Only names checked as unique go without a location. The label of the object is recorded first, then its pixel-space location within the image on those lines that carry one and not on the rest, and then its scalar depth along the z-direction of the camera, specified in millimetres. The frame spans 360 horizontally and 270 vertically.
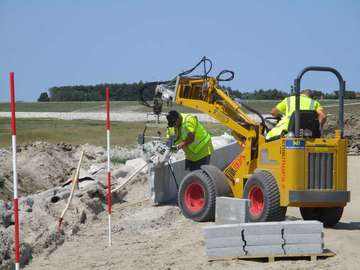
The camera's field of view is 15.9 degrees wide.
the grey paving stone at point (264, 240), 14339
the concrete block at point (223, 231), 14486
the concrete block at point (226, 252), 14500
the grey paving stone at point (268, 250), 14339
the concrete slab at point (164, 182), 22642
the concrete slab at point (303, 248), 14255
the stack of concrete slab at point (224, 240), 14500
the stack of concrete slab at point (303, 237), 14262
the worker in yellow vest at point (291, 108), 17841
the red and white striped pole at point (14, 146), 13291
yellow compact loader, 16718
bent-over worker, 21505
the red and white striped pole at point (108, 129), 17659
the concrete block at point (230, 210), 17364
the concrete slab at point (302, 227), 14269
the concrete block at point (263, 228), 14297
